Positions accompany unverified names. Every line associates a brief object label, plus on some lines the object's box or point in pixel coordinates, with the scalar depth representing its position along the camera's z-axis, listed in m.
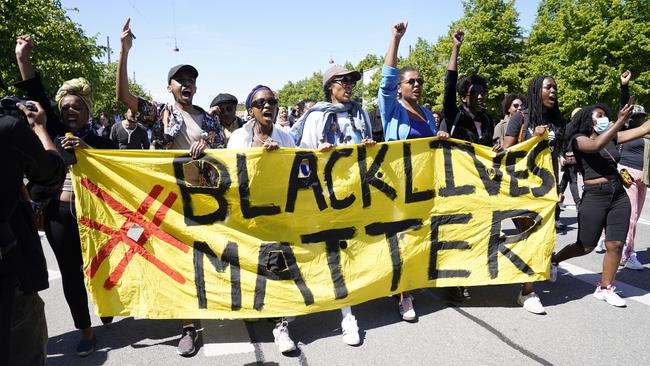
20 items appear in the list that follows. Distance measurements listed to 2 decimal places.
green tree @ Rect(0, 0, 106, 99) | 14.69
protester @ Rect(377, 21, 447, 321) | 3.49
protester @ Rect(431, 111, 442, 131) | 9.20
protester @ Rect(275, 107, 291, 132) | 9.40
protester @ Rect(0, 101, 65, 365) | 1.74
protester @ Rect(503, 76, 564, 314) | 4.12
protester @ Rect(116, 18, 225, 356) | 3.23
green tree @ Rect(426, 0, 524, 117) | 29.50
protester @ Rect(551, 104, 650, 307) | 3.79
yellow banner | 3.20
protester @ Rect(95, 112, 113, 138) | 13.62
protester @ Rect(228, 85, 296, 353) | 3.34
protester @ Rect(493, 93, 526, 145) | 6.25
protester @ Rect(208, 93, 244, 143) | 5.42
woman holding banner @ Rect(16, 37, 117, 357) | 3.14
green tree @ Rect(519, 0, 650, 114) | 20.94
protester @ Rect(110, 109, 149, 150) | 6.76
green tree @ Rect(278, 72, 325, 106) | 75.49
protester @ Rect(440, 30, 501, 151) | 4.12
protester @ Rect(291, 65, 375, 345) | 3.56
